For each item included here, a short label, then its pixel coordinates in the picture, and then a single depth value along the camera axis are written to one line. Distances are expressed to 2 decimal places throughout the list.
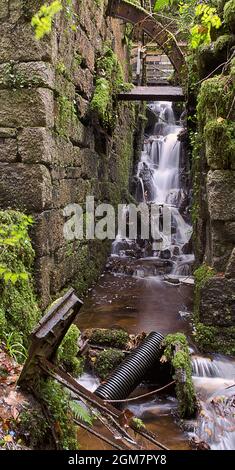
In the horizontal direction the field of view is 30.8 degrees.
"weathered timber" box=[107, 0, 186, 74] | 8.68
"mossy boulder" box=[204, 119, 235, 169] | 5.09
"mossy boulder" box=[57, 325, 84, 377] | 4.13
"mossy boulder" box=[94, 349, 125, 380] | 4.55
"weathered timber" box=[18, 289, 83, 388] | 2.24
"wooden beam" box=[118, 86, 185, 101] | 8.91
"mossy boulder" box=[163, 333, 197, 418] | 3.95
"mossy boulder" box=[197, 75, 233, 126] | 5.20
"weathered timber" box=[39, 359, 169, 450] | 2.30
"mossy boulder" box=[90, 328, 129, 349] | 5.10
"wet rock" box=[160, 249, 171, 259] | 10.65
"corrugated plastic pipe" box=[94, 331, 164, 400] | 3.99
